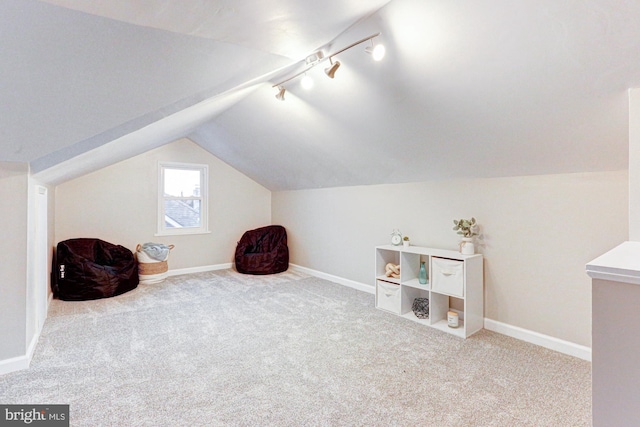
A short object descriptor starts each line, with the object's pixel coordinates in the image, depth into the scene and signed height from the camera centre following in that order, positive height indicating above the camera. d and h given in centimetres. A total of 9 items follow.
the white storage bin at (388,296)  348 -90
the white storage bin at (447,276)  293 -58
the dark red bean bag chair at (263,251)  536 -65
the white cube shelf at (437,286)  293 -72
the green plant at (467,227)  311 -13
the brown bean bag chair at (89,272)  393 -73
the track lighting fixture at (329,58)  217 +115
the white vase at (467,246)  306 -31
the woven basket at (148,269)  477 -81
